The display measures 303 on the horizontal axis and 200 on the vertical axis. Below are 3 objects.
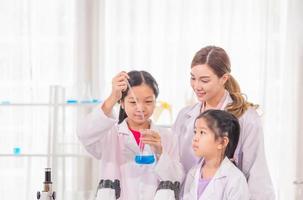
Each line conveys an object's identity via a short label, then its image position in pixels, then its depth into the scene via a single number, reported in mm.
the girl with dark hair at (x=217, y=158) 2937
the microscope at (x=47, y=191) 3106
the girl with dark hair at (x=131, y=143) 2996
